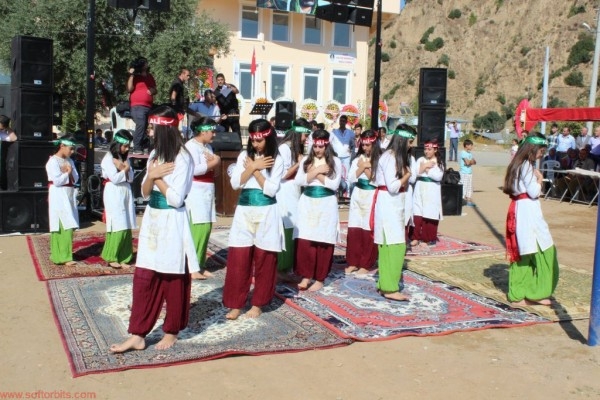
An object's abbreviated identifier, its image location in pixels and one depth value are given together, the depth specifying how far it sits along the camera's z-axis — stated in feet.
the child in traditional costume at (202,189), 22.16
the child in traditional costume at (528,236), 20.83
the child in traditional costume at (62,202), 25.61
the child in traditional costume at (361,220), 25.48
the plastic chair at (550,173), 53.72
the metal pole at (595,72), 69.31
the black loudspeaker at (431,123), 43.37
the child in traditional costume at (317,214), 22.44
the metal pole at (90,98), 37.36
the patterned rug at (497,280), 21.03
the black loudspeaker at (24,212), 33.04
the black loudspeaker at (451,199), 43.24
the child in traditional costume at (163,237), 15.58
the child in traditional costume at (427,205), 31.40
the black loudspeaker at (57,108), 36.11
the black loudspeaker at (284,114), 42.86
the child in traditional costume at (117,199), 25.08
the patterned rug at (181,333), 15.80
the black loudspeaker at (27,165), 33.32
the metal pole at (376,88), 44.01
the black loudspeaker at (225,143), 40.81
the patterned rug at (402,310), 18.67
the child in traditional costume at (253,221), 18.84
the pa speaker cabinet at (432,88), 43.73
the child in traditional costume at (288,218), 24.40
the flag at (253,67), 95.94
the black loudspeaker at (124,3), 38.19
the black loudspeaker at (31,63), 33.45
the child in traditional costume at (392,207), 20.85
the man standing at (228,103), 46.03
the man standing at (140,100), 42.22
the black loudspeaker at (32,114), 33.60
